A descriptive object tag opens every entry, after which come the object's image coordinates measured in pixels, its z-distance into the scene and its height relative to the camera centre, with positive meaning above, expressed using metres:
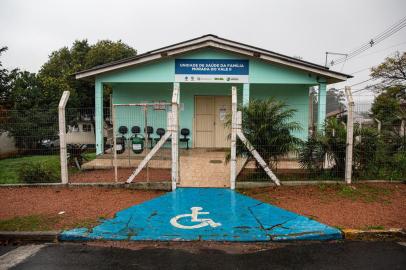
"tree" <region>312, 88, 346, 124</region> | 9.65 +0.63
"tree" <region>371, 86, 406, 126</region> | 8.63 +0.19
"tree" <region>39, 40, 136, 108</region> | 25.05 +5.47
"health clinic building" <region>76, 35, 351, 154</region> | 11.03 +1.93
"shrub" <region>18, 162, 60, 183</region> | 7.87 -1.33
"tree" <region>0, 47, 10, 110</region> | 19.39 +2.34
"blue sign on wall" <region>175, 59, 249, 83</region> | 11.40 +1.95
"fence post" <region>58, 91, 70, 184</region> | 7.39 -0.35
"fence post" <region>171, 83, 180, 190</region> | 7.36 -0.31
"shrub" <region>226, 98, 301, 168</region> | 7.72 -0.24
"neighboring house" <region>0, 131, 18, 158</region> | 8.84 -0.67
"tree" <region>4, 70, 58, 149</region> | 7.91 -0.08
